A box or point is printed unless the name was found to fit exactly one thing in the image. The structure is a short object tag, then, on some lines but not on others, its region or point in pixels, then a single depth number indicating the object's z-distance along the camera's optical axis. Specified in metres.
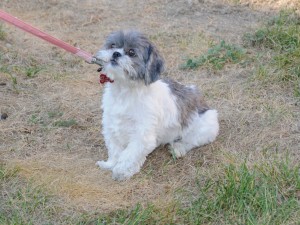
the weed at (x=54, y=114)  5.50
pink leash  4.25
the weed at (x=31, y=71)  6.41
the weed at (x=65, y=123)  5.33
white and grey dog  4.10
